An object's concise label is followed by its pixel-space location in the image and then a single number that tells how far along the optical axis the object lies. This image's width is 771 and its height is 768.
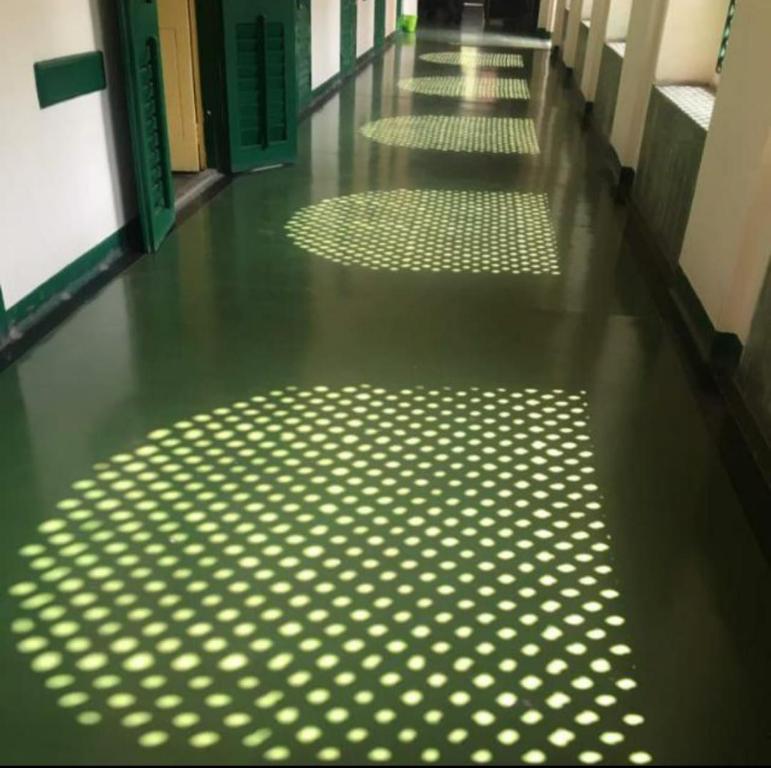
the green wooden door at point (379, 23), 12.20
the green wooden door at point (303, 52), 7.57
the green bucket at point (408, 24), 15.52
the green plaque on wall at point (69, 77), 3.31
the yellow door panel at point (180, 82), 5.23
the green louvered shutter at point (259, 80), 5.38
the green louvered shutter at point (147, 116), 3.80
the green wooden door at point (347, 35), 9.57
